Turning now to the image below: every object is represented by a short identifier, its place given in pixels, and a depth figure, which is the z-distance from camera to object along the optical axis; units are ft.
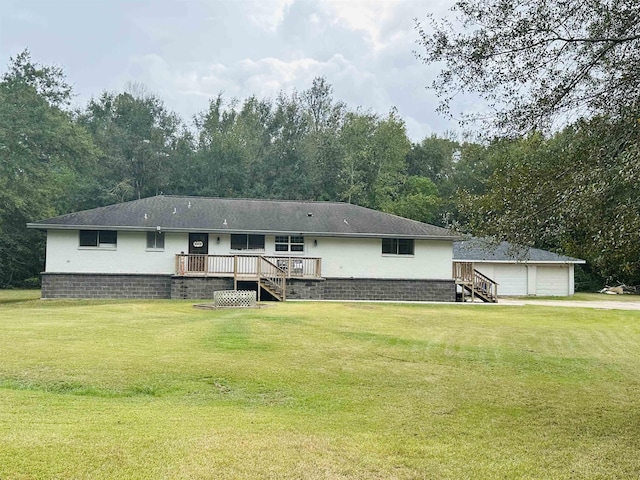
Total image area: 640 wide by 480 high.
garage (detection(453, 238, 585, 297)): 105.50
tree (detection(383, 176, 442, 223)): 136.56
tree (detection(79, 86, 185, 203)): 139.13
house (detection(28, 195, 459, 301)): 74.59
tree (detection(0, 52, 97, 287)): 78.18
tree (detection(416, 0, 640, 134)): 21.35
